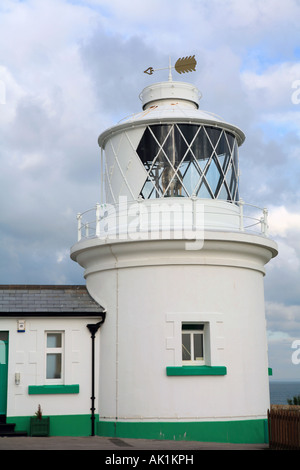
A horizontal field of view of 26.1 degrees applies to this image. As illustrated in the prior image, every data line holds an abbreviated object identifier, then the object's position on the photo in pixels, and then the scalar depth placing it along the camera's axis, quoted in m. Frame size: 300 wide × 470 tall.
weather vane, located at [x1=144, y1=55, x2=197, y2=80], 18.62
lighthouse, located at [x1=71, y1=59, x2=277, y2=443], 15.58
